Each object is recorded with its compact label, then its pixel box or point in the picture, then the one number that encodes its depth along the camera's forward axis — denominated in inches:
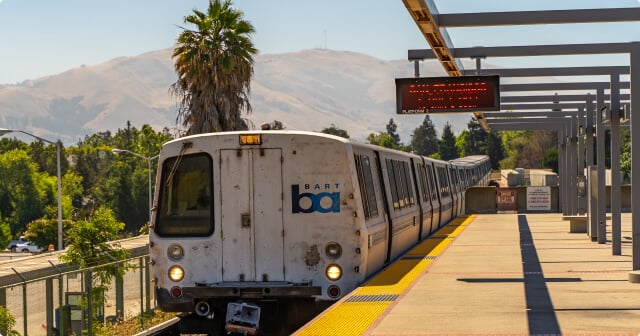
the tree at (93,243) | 1235.2
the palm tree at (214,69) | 1499.8
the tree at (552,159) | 6164.9
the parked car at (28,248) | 4478.3
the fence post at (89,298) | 759.1
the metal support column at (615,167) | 808.3
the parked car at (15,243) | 4667.8
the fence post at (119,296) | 859.4
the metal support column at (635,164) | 723.4
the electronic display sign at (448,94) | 945.5
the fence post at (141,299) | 834.2
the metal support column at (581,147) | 1254.7
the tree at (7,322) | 689.6
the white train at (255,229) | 572.1
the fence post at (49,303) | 716.7
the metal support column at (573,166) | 1355.8
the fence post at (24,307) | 650.8
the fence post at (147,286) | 878.4
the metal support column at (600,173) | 950.4
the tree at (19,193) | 5167.3
